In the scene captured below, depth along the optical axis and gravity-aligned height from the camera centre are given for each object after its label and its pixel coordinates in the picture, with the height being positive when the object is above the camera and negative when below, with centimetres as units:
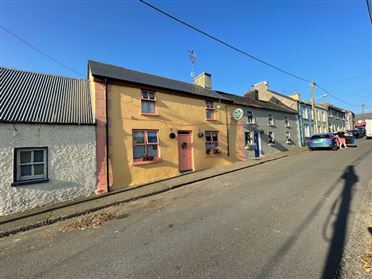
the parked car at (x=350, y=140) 2186 +2
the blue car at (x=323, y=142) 1896 -3
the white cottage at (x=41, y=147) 735 +19
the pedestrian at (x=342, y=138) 2123 +24
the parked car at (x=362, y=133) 4060 +136
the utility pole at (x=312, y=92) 2541 +594
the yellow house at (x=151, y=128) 980 +110
